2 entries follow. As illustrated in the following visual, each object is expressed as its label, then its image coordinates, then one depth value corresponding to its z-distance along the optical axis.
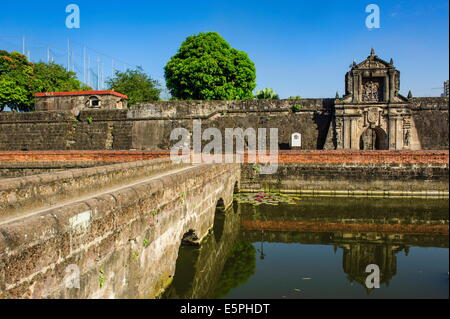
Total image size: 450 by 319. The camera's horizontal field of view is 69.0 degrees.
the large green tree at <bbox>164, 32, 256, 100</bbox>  23.69
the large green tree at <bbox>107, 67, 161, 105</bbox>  32.84
